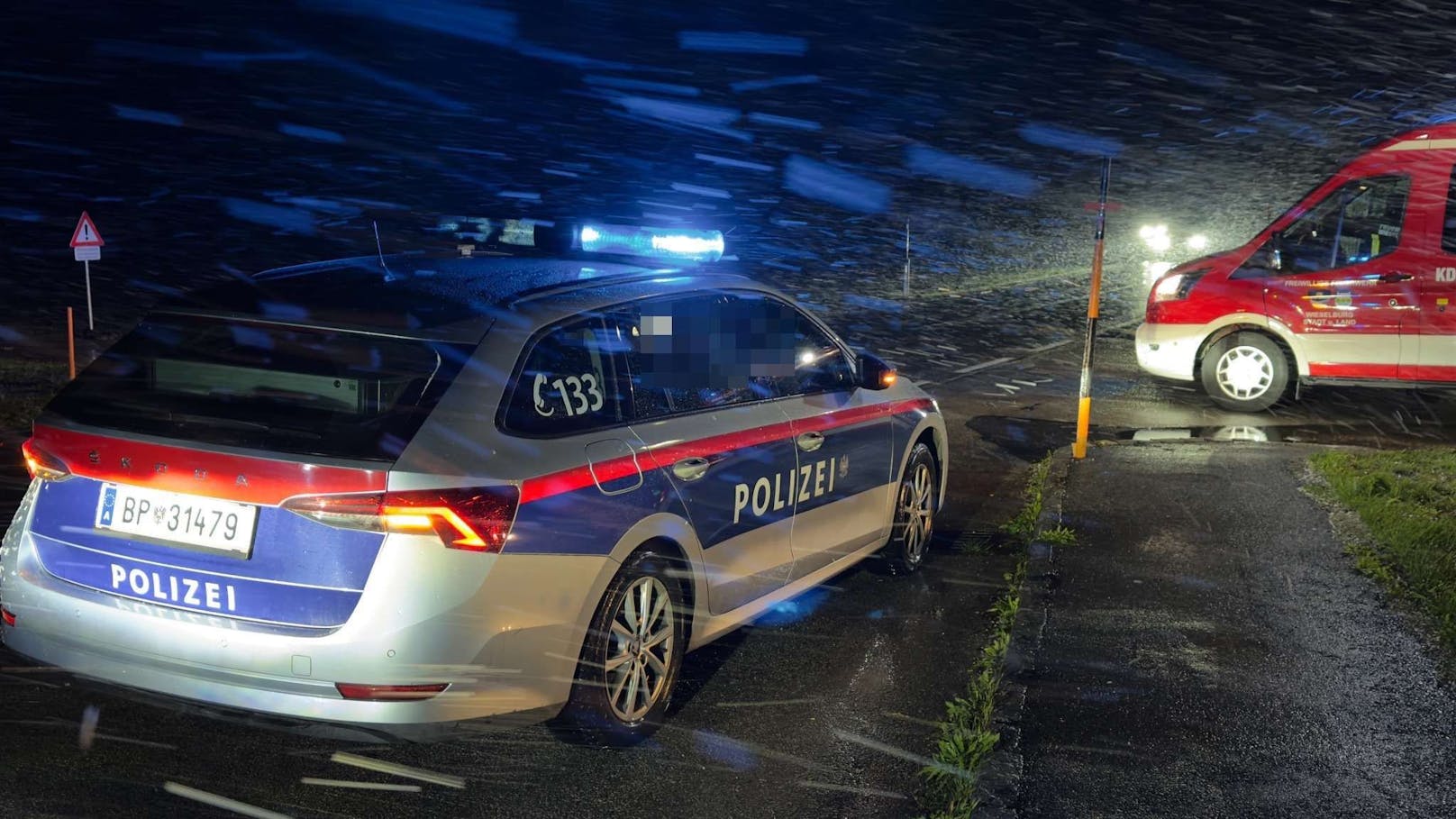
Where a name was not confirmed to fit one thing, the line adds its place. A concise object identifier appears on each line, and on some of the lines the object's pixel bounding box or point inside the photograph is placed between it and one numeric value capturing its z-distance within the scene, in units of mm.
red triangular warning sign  18688
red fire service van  11438
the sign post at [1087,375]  9281
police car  3795
